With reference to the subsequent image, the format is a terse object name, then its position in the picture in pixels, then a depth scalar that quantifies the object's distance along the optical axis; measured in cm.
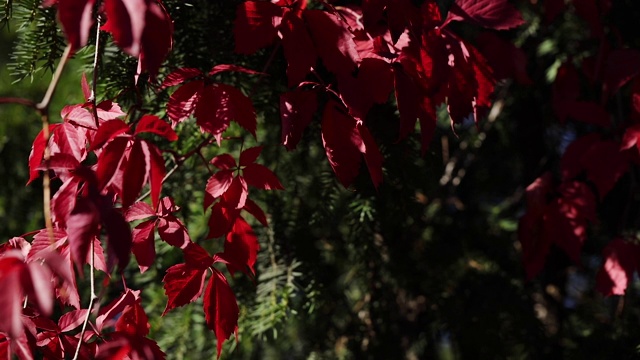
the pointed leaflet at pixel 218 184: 193
